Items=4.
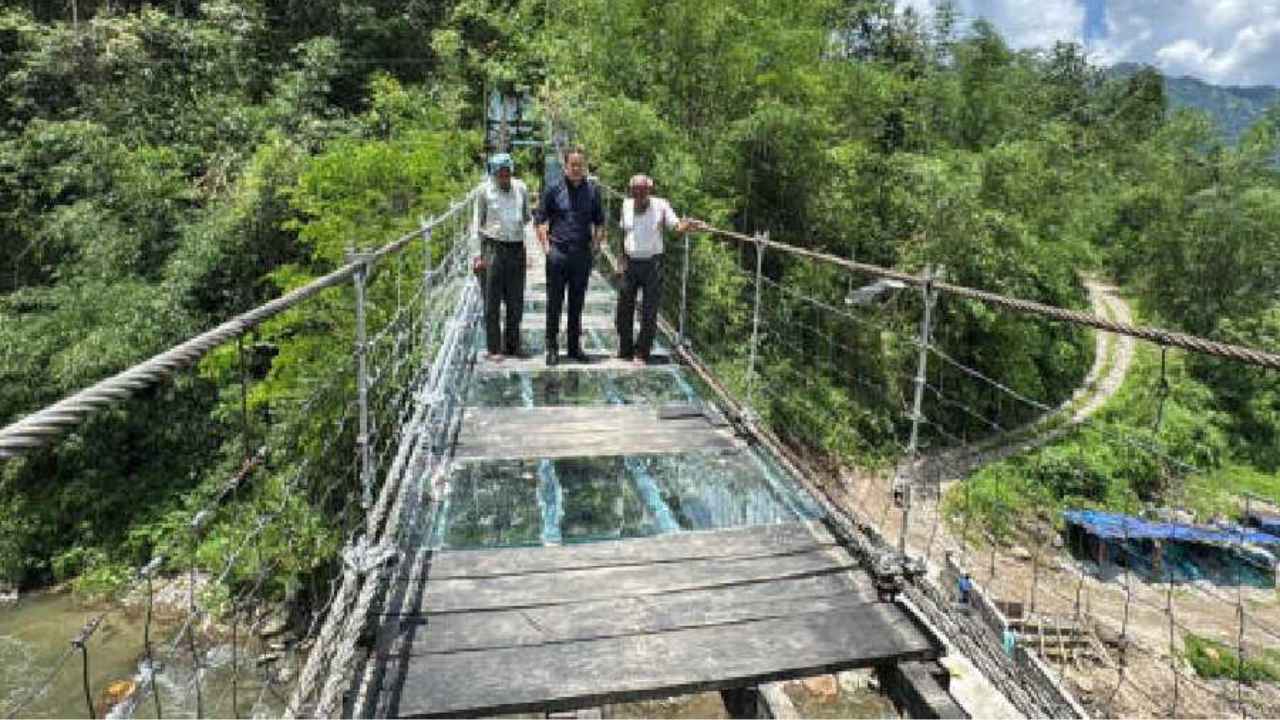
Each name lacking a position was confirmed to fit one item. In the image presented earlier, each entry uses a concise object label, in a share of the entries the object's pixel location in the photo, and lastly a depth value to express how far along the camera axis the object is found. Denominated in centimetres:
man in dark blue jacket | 562
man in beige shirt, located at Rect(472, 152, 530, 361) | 576
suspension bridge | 237
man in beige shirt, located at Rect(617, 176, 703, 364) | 566
